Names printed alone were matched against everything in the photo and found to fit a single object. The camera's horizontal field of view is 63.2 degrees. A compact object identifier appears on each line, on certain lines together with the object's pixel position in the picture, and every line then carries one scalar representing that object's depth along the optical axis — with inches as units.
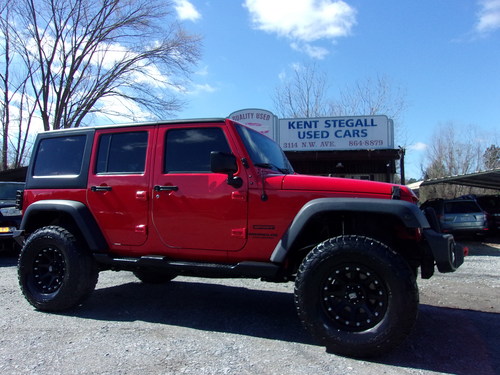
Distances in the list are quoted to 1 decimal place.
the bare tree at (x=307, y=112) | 970.7
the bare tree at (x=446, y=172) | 1603.1
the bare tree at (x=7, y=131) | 888.9
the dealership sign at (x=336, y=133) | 523.5
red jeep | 138.2
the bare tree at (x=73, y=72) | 839.1
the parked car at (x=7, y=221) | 344.2
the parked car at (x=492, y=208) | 600.4
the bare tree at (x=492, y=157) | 1688.7
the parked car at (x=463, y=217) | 525.0
